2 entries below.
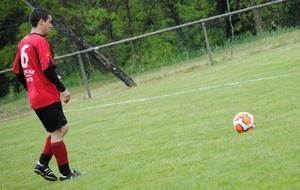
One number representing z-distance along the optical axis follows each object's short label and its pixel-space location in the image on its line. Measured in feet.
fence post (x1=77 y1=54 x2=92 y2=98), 132.98
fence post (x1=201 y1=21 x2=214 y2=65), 133.59
